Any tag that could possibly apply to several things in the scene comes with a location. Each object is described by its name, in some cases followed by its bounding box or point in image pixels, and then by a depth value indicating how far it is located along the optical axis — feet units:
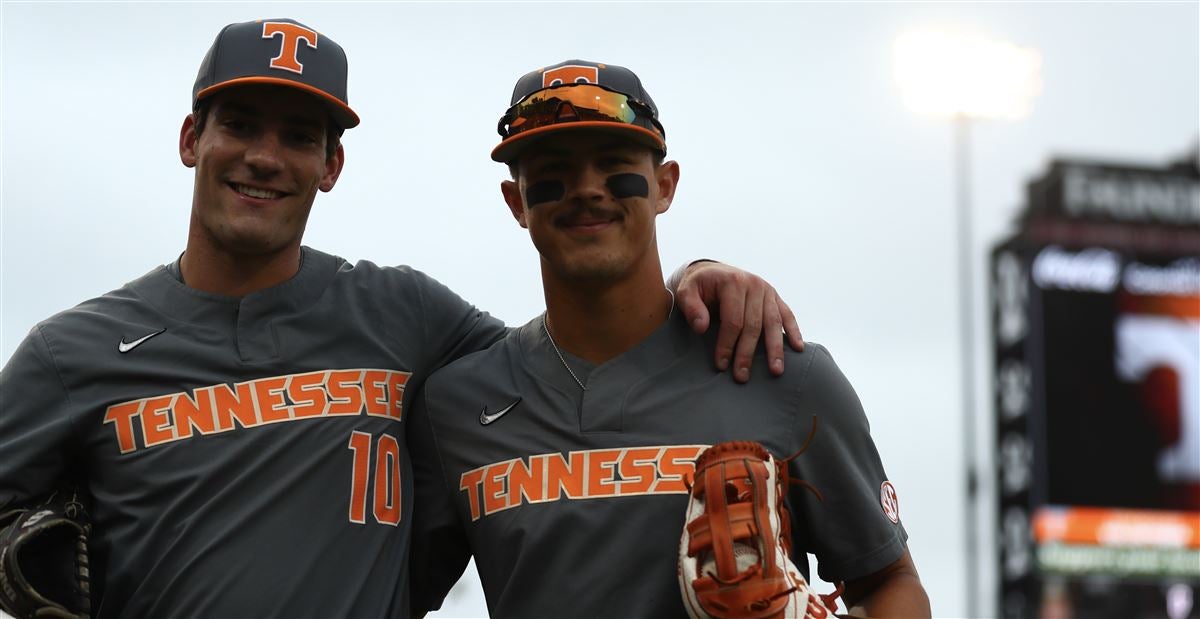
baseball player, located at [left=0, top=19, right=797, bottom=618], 12.03
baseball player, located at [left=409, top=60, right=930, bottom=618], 11.87
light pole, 67.97
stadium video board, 54.65
